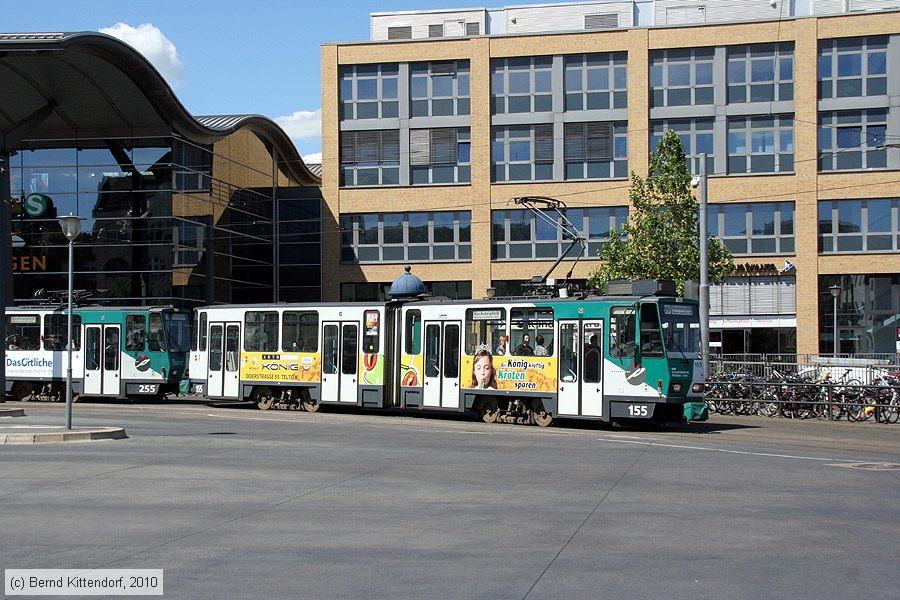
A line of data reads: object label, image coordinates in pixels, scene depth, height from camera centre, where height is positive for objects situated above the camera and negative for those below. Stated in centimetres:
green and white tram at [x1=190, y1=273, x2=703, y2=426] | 2356 -104
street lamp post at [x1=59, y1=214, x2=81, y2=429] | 2269 +187
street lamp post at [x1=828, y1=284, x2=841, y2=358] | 4184 +88
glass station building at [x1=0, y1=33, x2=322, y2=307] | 4319 +535
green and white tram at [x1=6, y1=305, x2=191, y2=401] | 3381 -107
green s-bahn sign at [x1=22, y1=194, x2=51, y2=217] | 4544 +467
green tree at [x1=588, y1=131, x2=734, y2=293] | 3597 +271
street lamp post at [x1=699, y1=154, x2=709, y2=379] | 3076 +121
